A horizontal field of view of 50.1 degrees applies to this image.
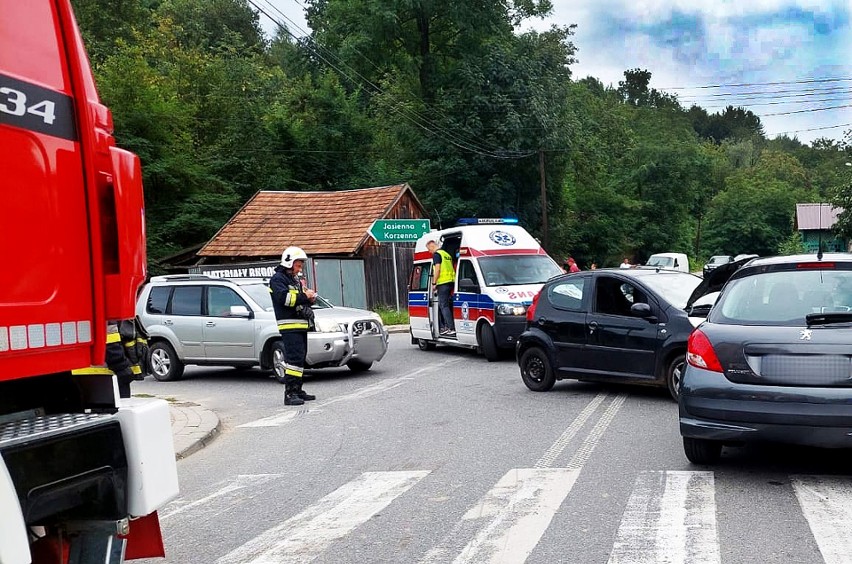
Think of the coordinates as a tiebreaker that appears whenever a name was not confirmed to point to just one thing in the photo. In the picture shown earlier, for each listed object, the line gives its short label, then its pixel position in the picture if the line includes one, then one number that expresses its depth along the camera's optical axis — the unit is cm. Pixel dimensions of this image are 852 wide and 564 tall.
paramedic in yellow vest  1708
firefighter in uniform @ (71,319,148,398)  362
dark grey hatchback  618
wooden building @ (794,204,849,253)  6444
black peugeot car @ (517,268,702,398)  1027
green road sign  2620
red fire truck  286
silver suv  1445
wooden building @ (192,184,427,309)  3170
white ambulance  1555
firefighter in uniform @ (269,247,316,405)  1177
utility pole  4328
